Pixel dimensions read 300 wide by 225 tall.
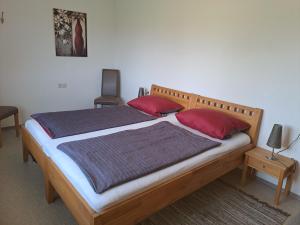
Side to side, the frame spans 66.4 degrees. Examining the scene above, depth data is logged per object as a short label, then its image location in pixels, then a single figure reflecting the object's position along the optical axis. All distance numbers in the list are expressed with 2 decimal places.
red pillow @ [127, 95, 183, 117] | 3.14
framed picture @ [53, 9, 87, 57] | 3.85
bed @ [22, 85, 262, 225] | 1.46
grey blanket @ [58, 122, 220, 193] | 1.60
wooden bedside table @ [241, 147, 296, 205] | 2.17
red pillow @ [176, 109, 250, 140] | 2.42
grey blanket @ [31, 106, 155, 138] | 2.38
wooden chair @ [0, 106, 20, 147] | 3.14
